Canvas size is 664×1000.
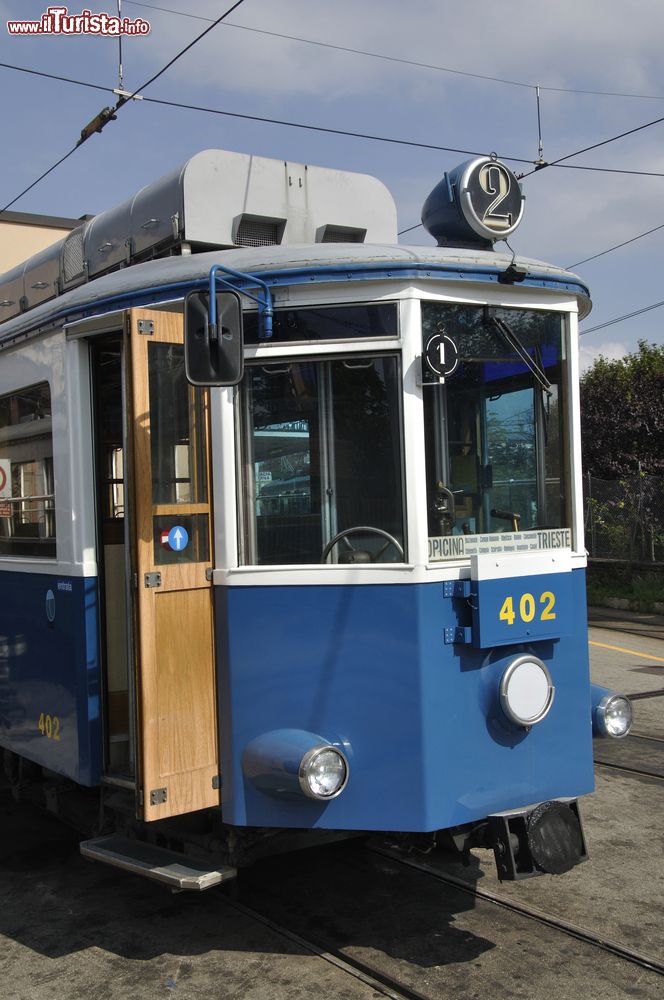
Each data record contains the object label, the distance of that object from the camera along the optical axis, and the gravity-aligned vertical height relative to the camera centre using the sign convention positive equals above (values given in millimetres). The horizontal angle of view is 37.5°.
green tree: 18391 +1650
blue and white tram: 3869 -137
